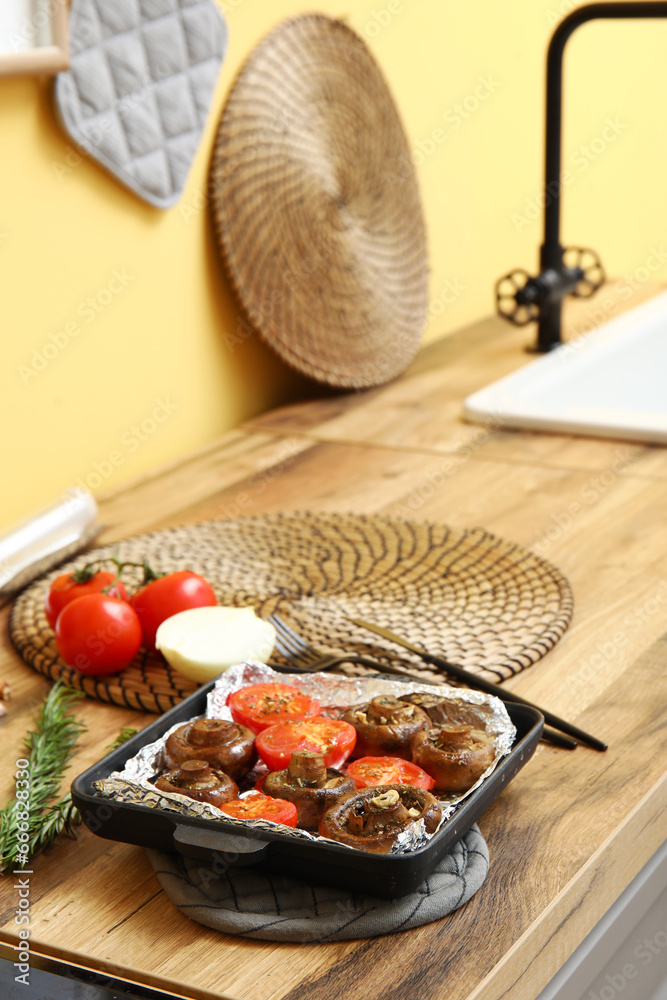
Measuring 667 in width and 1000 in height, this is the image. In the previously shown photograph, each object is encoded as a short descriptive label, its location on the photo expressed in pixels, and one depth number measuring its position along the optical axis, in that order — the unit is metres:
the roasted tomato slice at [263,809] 1.33
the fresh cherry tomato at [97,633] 1.56
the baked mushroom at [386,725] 1.39
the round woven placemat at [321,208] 2.05
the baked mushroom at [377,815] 1.31
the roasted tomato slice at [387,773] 1.36
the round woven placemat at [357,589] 1.58
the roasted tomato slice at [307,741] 1.38
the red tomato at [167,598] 1.58
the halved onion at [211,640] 1.52
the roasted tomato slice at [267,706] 1.42
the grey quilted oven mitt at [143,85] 1.85
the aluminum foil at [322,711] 1.33
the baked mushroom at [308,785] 1.34
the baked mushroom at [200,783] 1.35
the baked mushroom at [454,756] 1.36
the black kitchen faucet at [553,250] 2.13
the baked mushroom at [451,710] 1.40
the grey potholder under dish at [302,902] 1.33
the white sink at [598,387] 1.99
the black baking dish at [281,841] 1.30
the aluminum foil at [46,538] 1.73
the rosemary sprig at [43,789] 1.41
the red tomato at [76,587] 1.60
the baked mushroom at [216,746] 1.38
